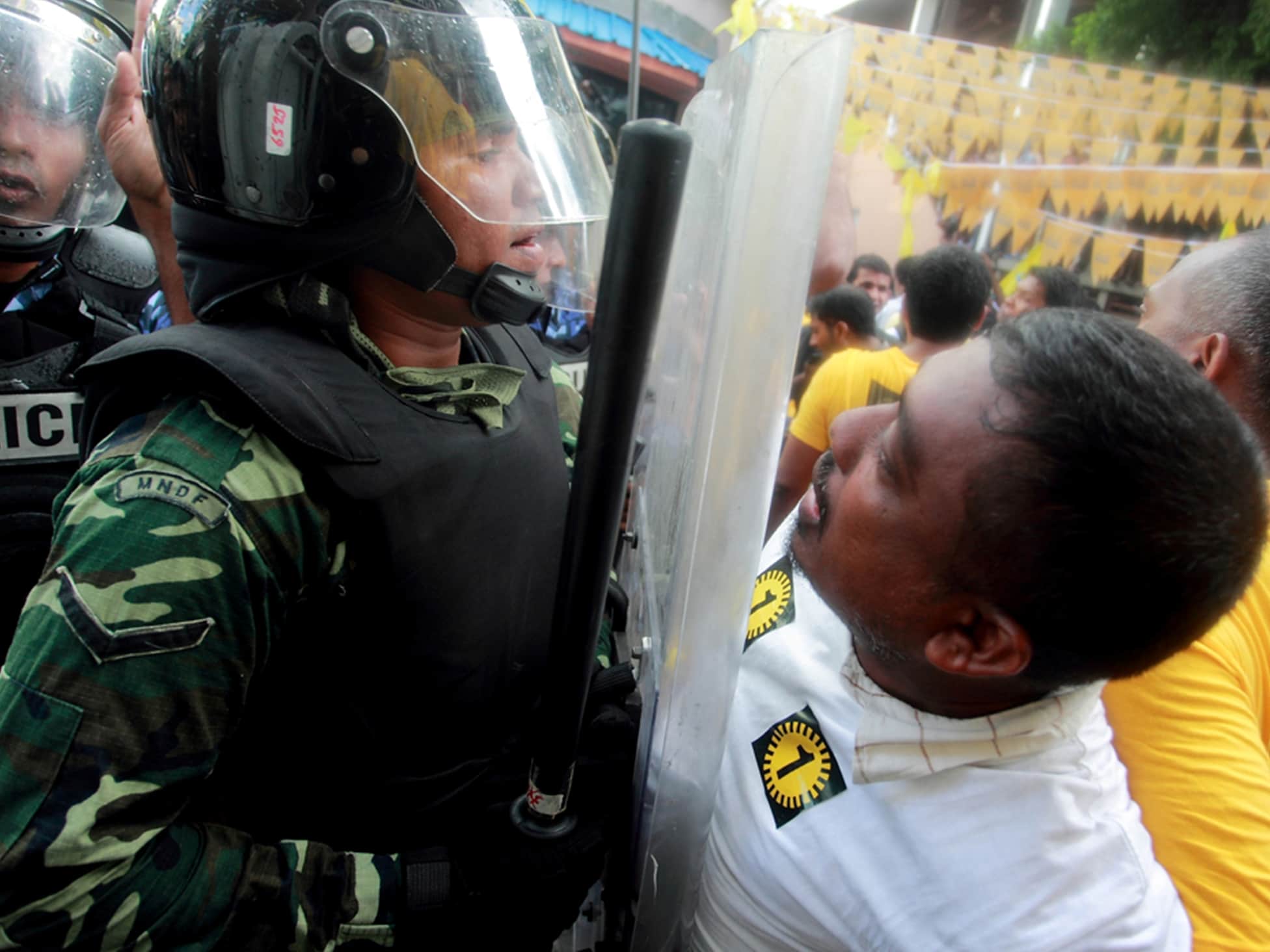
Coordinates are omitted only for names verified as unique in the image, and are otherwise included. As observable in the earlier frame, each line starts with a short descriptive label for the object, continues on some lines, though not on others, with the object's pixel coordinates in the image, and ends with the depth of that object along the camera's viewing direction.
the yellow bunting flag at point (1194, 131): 6.36
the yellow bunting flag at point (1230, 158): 6.30
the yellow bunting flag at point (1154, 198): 6.63
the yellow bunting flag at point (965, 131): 6.68
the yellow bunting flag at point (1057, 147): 6.68
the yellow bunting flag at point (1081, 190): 6.71
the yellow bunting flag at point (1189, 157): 6.36
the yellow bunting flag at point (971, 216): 7.07
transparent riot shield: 0.62
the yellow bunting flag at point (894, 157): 6.92
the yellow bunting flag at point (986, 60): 6.58
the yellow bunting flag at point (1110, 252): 7.29
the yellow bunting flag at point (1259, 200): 6.31
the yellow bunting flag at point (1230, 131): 6.23
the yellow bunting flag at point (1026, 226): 7.17
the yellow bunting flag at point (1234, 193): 6.35
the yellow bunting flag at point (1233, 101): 6.28
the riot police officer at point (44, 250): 1.99
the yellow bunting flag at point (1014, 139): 6.75
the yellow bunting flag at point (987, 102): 6.66
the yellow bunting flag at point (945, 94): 6.59
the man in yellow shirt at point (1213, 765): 0.96
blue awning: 8.60
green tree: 6.70
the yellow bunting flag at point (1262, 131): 6.17
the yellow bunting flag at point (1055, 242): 7.37
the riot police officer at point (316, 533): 0.83
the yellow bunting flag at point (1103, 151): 6.67
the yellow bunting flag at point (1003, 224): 7.17
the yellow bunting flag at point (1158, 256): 7.03
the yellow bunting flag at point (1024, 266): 7.48
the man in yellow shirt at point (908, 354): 3.02
